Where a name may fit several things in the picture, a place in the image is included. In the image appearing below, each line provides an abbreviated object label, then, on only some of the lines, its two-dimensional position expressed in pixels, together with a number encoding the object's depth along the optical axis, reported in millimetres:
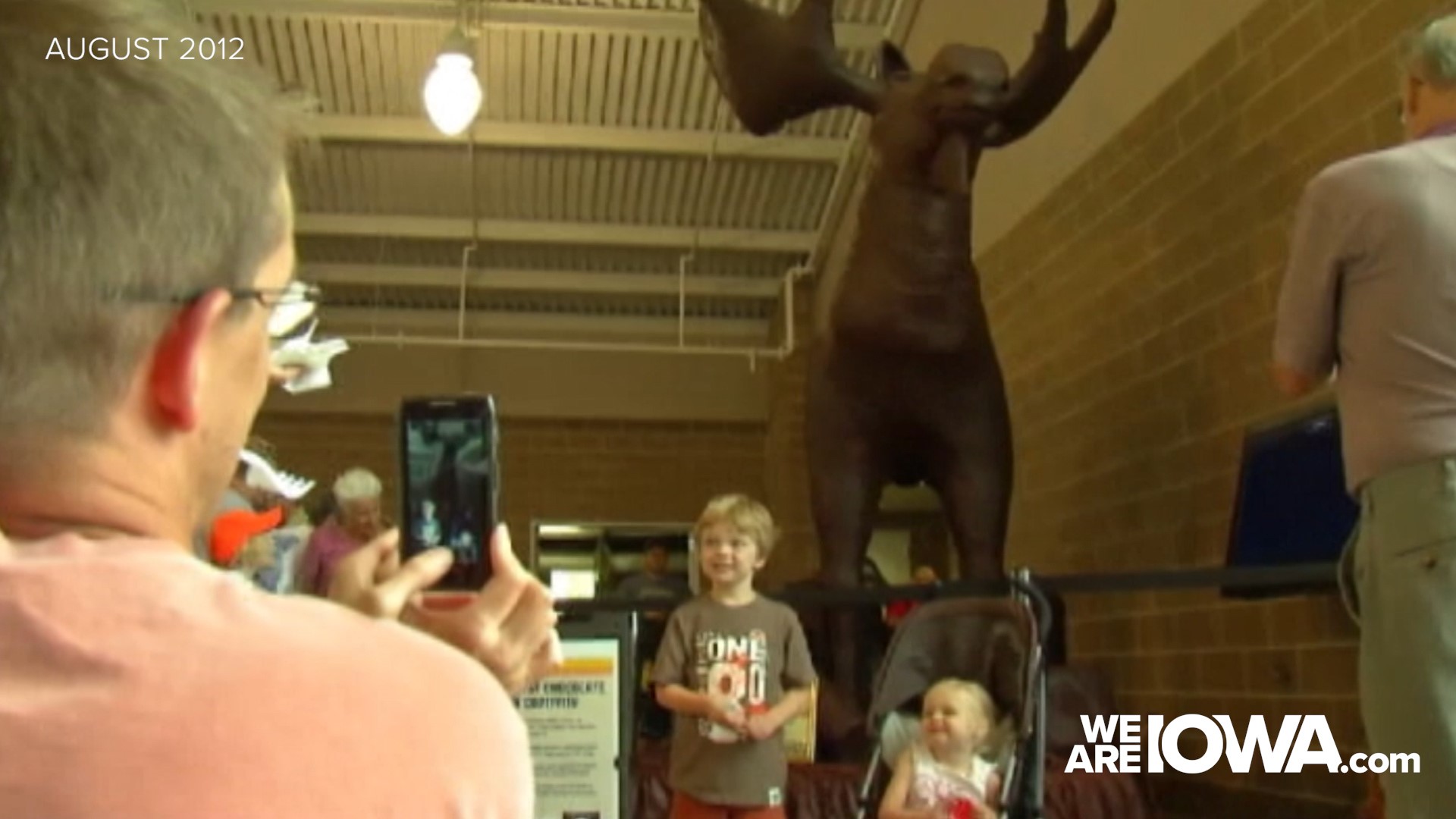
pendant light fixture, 5867
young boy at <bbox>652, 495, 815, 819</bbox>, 3516
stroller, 3254
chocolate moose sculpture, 4637
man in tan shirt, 2162
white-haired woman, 4547
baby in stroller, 3348
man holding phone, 679
